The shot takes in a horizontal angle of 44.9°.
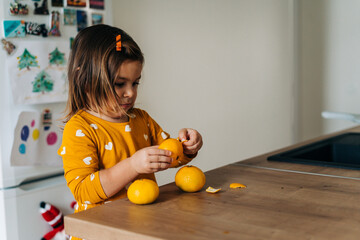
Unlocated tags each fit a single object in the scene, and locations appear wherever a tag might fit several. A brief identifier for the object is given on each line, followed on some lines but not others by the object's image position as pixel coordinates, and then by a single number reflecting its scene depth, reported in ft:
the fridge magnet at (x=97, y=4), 7.37
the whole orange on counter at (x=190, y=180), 3.53
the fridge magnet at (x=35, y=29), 6.44
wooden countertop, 2.63
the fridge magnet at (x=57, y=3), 6.79
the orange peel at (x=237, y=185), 3.71
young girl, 3.67
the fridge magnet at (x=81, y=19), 7.18
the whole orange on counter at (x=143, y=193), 3.21
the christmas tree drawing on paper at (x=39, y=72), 6.32
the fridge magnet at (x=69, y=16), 6.98
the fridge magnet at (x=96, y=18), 7.40
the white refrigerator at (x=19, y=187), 6.24
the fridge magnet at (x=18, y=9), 6.28
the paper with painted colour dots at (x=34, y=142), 6.35
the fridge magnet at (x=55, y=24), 6.77
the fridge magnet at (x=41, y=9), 6.57
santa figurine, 6.55
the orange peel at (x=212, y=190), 3.54
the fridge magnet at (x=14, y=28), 6.17
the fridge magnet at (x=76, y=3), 7.07
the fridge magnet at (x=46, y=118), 6.64
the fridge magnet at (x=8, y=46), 6.19
